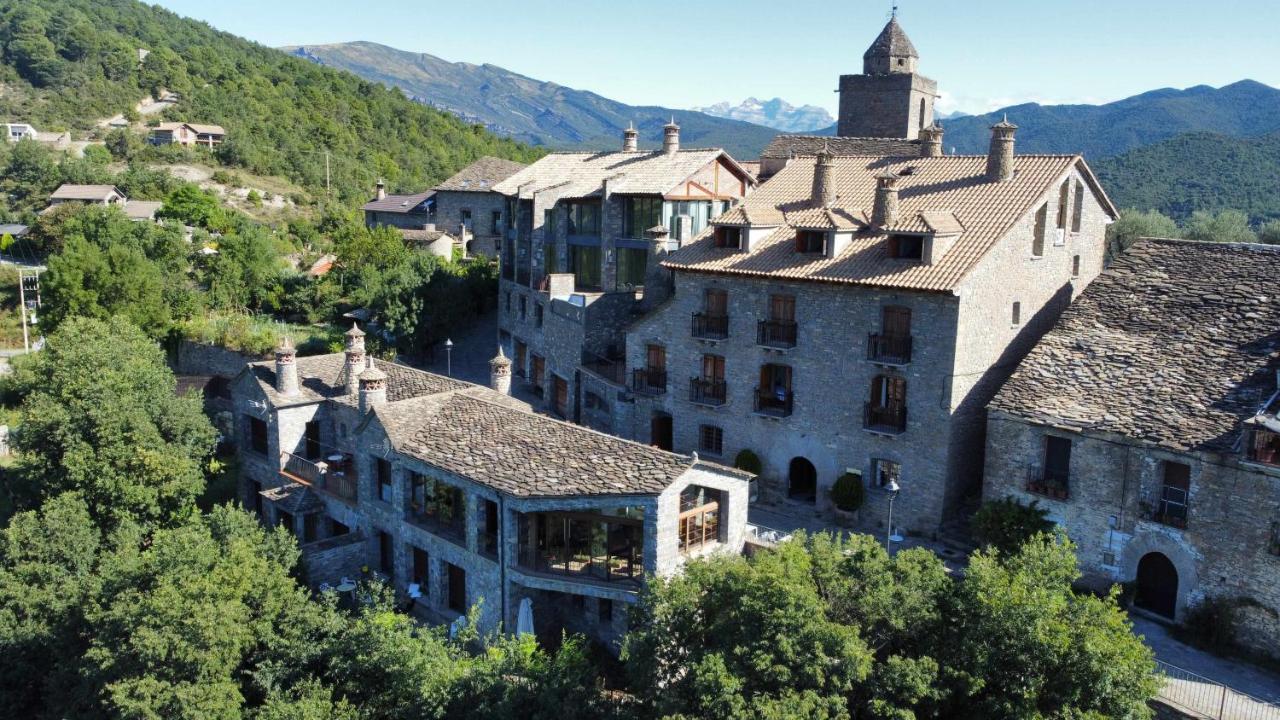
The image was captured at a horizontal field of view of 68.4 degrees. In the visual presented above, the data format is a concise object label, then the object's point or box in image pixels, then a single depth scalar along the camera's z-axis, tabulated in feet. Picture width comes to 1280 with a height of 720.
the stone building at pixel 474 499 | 82.07
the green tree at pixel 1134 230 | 159.94
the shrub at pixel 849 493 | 102.47
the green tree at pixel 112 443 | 114.11
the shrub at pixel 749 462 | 111.45
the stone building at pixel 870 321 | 98.53
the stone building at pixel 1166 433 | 78.64
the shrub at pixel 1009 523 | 88.69
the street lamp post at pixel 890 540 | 92.36
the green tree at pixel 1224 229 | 157.79
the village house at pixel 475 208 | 231.09
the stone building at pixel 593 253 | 132.98
